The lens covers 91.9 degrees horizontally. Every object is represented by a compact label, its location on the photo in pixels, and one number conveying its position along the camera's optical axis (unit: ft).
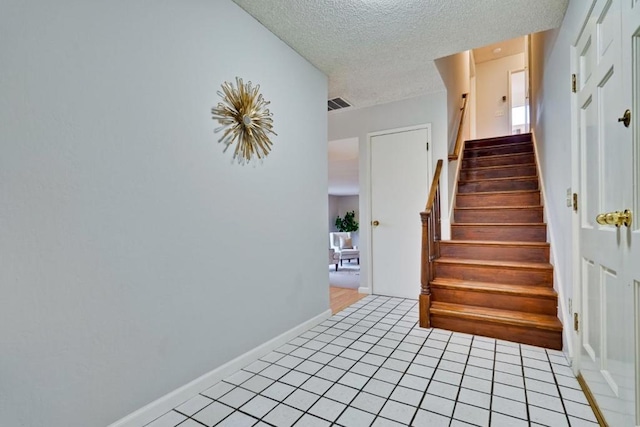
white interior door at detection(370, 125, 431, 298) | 11.85
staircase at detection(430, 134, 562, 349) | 7.84
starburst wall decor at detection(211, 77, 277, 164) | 6.30
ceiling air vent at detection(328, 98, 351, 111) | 12.19
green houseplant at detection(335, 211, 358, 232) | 31.86
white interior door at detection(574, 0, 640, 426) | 3.71
